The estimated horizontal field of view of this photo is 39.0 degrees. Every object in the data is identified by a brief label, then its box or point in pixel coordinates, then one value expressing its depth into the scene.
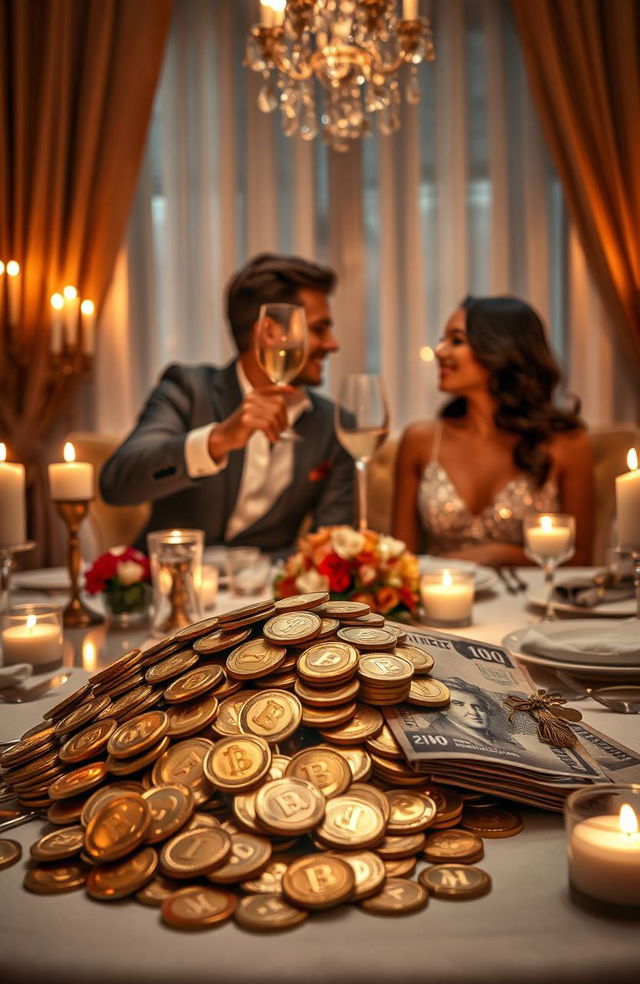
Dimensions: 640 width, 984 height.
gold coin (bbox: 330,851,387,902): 0.58
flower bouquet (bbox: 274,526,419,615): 1.41
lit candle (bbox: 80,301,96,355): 3.61
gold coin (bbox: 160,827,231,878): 0.59
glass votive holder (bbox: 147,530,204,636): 1.40
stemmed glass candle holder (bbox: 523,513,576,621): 1.52
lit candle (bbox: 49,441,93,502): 1.51
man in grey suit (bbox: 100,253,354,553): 2.68
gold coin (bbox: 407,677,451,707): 0.75
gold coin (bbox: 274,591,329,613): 0.83
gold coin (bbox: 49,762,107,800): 0.69
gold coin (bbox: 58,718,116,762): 0.73
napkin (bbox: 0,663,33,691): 1.08
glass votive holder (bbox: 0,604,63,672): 1.21
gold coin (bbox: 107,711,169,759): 0.70
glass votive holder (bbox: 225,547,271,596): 1.67
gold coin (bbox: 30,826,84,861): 0.63
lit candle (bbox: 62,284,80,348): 3.54
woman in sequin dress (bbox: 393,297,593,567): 2.95
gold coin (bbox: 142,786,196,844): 0.63
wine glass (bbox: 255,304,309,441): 1.60
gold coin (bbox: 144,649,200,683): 0.78
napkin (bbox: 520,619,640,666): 1.07
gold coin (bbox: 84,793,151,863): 0.62
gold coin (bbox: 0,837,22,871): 0.64
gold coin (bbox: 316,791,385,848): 0.62
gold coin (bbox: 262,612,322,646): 0.77
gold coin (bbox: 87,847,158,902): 0.59
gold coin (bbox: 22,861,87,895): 0.60
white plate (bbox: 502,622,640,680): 1.05
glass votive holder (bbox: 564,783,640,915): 0.56
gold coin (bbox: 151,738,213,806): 0.67
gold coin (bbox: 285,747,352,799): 0.66
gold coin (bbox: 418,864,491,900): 0.59
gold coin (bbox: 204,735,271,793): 0.65
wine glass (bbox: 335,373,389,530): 1.58
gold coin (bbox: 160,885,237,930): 0.55
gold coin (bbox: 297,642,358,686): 0.72
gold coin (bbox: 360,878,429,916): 0.57
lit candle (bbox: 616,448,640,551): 1.15
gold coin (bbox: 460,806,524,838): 0.68
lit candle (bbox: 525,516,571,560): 1.52
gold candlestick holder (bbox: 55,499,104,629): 1.52
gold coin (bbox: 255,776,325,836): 0.61
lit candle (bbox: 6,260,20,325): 3.67
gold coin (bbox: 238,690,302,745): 0.70
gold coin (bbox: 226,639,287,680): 0.75
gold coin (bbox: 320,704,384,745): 0.69
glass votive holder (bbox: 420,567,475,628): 1.42
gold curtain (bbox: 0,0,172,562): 3.74
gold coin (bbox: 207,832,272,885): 0.59
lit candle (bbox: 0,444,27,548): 1.34
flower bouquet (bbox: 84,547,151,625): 1.47
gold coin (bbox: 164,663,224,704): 0.74
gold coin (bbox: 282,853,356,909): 0.56
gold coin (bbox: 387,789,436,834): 0.64
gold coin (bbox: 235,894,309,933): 0.55
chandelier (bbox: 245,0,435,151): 2.08
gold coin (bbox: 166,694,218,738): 0.71
